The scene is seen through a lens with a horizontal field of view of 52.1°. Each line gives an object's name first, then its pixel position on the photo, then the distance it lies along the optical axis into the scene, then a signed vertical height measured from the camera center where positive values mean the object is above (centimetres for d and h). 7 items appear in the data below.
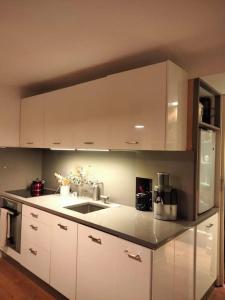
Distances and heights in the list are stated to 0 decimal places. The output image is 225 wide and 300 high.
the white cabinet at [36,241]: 226 -89
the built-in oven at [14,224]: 262 -81
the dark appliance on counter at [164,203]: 193 -38
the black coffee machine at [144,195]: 221 -36
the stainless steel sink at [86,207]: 248 -56
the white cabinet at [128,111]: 177 +41
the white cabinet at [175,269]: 151 -80
